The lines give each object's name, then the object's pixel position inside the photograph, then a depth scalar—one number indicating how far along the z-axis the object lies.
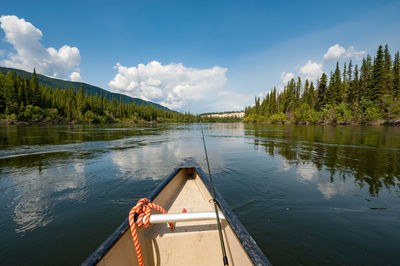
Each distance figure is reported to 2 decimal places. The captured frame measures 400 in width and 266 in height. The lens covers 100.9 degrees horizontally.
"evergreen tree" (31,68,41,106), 70.01
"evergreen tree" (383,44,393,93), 49.32
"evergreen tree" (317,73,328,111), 69.56
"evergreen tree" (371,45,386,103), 49.81
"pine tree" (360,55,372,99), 54.49
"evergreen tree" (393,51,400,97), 47.57
